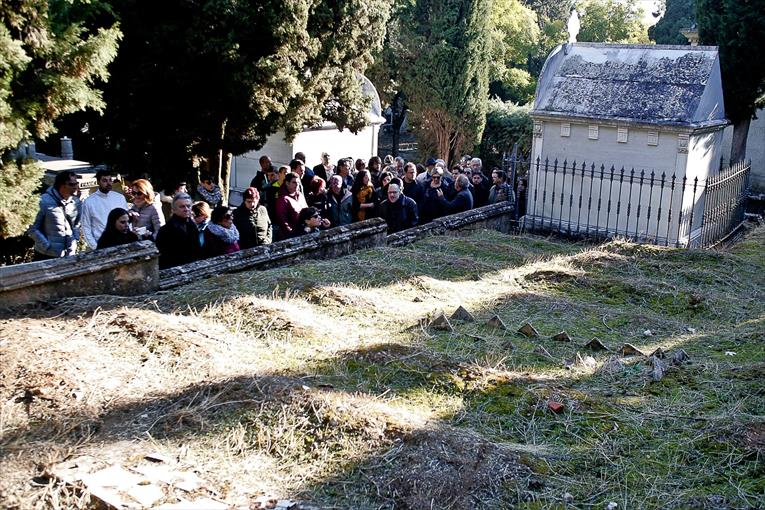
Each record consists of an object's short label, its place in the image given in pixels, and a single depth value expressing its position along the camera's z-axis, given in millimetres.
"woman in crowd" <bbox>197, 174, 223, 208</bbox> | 11625
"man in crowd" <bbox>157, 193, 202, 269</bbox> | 8906
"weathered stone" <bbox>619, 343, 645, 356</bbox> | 7285
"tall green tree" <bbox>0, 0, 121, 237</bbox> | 6879
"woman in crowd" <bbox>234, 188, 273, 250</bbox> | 9891
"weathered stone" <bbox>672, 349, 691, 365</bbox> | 6934
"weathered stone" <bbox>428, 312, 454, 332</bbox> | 7627
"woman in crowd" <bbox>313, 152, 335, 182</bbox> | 14141
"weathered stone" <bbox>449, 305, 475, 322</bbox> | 8023
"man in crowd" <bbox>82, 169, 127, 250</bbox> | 9414
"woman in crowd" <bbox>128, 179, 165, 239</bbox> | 9398
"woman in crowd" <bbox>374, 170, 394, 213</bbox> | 12166
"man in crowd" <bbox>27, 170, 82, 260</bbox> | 8750
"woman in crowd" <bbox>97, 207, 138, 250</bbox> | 8406
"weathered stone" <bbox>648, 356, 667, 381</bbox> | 6488
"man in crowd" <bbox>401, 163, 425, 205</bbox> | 13109
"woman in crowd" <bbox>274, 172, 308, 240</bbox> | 11148
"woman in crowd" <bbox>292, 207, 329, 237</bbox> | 10711
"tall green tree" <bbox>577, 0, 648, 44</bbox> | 41969
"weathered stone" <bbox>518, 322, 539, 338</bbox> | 7704
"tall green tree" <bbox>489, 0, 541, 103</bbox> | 38875
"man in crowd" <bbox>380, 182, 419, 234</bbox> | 11953
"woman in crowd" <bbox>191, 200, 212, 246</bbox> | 9000
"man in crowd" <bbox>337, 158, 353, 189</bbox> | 13336
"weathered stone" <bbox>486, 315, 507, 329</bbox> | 7852
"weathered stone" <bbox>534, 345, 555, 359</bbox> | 7104
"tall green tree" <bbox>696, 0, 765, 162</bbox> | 20016
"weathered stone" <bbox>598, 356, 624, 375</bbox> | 6711
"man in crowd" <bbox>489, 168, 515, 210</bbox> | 14492
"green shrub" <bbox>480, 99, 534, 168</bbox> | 29859
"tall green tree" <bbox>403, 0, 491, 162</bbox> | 30406
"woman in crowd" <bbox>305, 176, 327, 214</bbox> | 11906
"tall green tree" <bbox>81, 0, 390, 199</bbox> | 12445
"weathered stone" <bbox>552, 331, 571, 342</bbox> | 7602
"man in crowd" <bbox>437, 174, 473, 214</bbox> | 13133
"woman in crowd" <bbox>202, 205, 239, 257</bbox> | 9172
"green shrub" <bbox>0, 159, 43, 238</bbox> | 7277
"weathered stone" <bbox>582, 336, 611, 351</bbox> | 7441
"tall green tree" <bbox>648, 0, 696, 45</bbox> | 42250
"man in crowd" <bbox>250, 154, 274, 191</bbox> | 12805
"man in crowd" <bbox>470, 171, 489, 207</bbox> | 14508
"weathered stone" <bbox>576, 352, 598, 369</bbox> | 6922
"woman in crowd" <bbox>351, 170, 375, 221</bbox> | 12156
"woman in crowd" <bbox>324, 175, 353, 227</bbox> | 11992
